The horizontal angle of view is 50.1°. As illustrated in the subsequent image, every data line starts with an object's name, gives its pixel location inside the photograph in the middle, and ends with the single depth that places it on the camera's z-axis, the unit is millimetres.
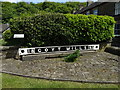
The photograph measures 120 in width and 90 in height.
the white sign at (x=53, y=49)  6835
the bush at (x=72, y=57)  6451
